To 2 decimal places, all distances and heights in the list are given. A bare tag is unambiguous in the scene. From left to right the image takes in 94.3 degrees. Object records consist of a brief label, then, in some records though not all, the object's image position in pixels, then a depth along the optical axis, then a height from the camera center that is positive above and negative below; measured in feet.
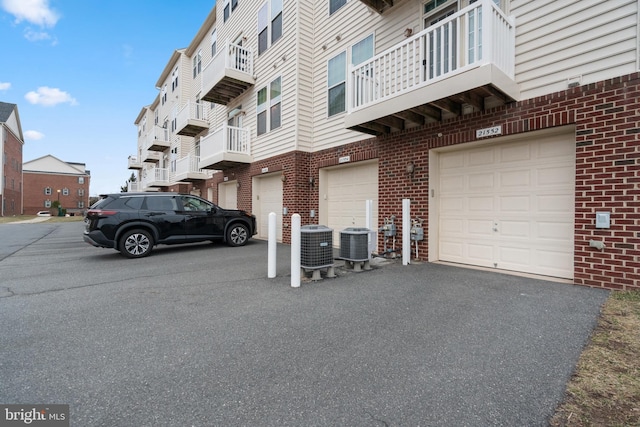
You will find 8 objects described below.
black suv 23.17 -0.97
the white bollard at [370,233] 18.85 -1.34
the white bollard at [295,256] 15.23 -2.29
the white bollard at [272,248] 16.83 -2.10
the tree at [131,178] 156.97 +17.07
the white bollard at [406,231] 20.44 -1.32
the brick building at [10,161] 113.12 +20.46
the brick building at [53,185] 159.63 +14.27
